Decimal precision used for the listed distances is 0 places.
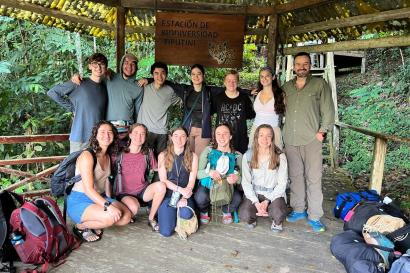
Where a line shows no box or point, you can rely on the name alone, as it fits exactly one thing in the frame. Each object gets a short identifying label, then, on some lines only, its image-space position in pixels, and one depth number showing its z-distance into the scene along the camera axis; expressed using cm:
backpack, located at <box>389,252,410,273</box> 277
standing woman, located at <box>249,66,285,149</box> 431
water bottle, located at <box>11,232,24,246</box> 306
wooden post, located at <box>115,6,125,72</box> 515
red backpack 307
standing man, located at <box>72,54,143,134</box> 445
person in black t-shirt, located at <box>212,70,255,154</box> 457
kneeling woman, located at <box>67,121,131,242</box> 356
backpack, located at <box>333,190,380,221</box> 438
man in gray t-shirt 453
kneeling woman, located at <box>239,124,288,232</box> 409
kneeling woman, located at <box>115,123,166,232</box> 398
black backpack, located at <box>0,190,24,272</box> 302
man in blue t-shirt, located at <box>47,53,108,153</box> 424
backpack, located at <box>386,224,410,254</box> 322
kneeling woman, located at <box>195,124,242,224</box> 414
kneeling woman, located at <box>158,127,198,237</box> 389
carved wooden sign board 519
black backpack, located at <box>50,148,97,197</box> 369
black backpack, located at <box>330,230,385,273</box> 301
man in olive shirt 411
